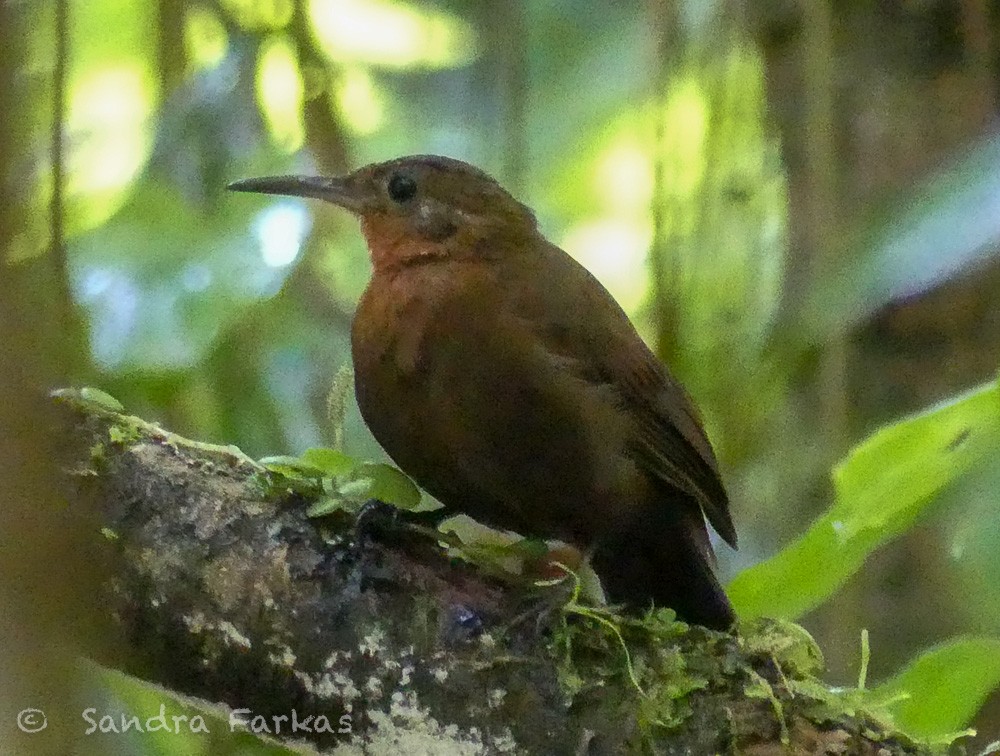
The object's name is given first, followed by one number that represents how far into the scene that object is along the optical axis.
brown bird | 3.39
